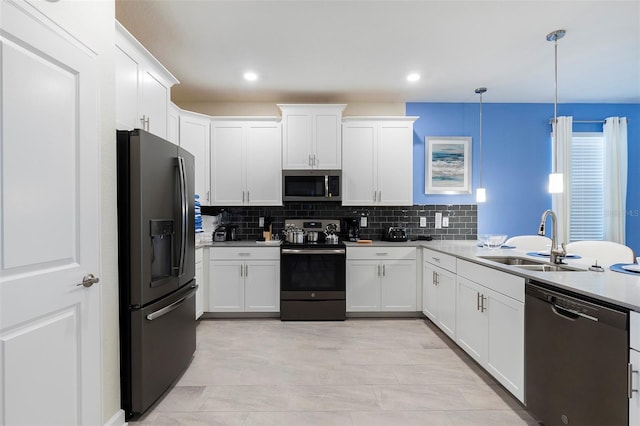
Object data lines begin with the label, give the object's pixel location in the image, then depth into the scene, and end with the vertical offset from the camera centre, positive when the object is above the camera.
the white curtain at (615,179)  4.05 +0.41
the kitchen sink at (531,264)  2.07 -0.41
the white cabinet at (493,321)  1.92 -0.80
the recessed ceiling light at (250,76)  3.32 +1.48
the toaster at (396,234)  3.93 -0.31
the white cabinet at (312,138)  3.84 +0.91
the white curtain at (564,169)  4.04 +0.55
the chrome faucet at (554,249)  2.17 -0.28
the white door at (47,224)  1.16 -0.06
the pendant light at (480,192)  3.71 +0.22
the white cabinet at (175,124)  3.44 +0.99
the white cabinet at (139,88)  1.95 +0.88
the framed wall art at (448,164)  4.20 +0.63
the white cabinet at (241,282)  3.64 -0.86
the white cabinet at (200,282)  3.43 -0.82
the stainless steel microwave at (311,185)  3.85 +0.32
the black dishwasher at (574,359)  1.30 -0.72
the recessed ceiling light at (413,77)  3.35 +1.48
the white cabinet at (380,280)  3.68 -0.84
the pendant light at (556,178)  2.56 +0.27
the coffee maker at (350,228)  4.03 -0.25
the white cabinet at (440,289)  2.88 -0.83
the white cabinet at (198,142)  3.65 +0.83
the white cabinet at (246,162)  3.91 +0.62
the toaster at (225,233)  3.86 -0.29
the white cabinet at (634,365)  1.22 -0.63
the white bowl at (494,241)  2.93 -0.30
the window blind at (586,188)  4.14 +0.30
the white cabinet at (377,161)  3.91 +0.63
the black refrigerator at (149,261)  1.81 -0.33
